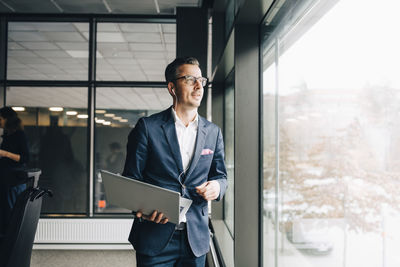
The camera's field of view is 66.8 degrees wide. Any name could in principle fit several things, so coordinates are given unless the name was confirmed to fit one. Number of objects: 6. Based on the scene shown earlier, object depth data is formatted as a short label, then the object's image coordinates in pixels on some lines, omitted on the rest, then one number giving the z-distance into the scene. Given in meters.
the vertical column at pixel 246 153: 1.94
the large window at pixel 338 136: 0.81
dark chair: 1.54
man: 1.39
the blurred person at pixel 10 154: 3.52
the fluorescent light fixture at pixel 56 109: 4.63
